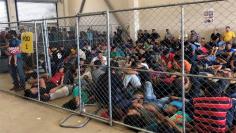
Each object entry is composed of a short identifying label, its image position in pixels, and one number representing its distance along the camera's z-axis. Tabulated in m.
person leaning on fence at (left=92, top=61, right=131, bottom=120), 3.17
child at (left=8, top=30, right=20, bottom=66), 4.89
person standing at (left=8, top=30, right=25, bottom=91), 4.97
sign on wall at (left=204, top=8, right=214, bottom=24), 7.74
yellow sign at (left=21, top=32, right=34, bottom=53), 3.95
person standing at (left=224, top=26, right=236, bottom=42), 7.26
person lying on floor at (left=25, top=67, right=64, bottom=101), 4.30
